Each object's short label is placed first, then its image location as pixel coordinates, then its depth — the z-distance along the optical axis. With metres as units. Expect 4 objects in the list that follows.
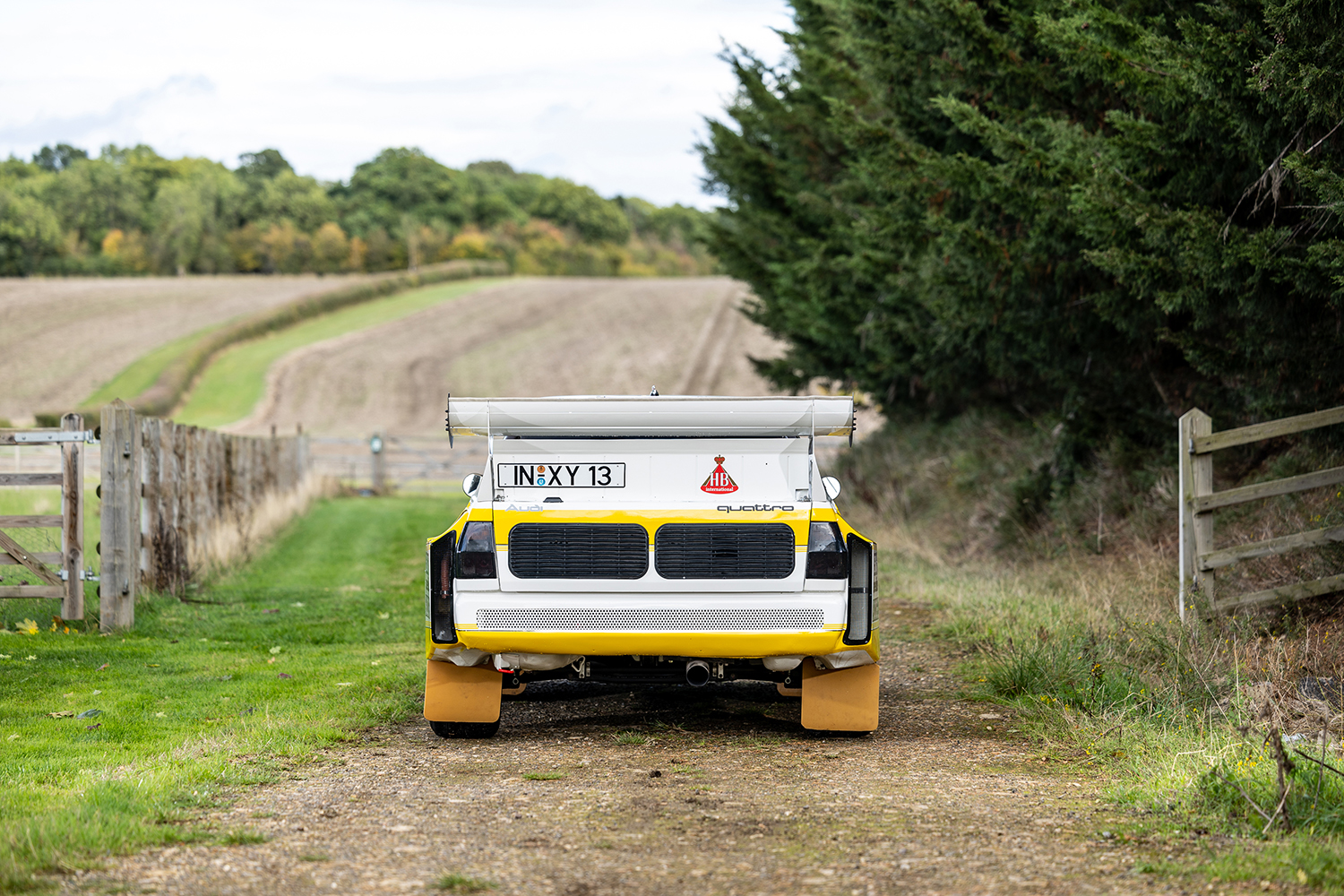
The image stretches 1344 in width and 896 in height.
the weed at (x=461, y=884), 9.48
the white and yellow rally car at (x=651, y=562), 14.58
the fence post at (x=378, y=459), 74.06
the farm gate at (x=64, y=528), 22.44
